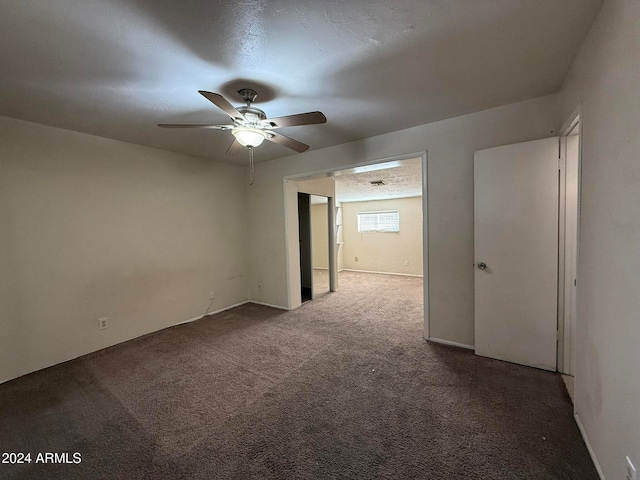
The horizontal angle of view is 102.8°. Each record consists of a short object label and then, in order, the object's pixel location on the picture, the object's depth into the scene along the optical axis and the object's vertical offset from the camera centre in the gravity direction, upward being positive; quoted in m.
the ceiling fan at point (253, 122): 1.76 +0.80
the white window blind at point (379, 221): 7.08 +0.22
